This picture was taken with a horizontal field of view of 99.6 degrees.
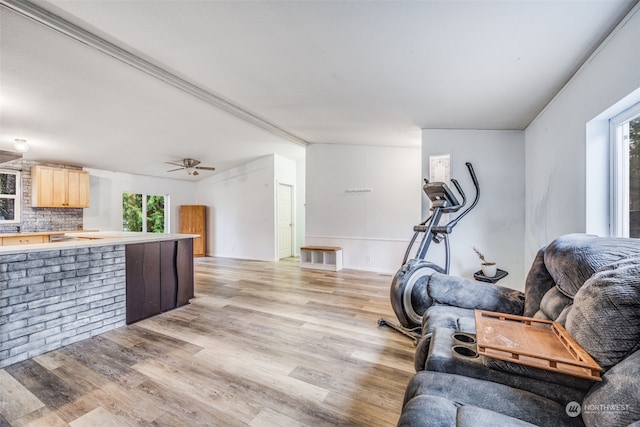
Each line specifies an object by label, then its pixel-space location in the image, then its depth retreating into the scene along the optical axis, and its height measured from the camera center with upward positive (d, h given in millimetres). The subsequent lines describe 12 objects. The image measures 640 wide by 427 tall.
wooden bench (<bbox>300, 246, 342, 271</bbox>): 5551 -961
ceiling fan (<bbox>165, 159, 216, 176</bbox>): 5285 +956
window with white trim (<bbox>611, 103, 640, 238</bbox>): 1761 +267
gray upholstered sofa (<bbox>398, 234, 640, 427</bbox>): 834 -602
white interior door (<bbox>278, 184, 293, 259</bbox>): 6861 -218
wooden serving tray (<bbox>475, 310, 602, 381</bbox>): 922 -534
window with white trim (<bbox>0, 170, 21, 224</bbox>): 4883 +297
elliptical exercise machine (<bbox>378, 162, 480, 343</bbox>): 2416 -619
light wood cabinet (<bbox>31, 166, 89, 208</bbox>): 5111 +505
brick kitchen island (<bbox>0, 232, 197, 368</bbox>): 2127 -723
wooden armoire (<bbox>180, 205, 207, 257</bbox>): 7539 -205
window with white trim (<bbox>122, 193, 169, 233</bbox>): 6711 +21
